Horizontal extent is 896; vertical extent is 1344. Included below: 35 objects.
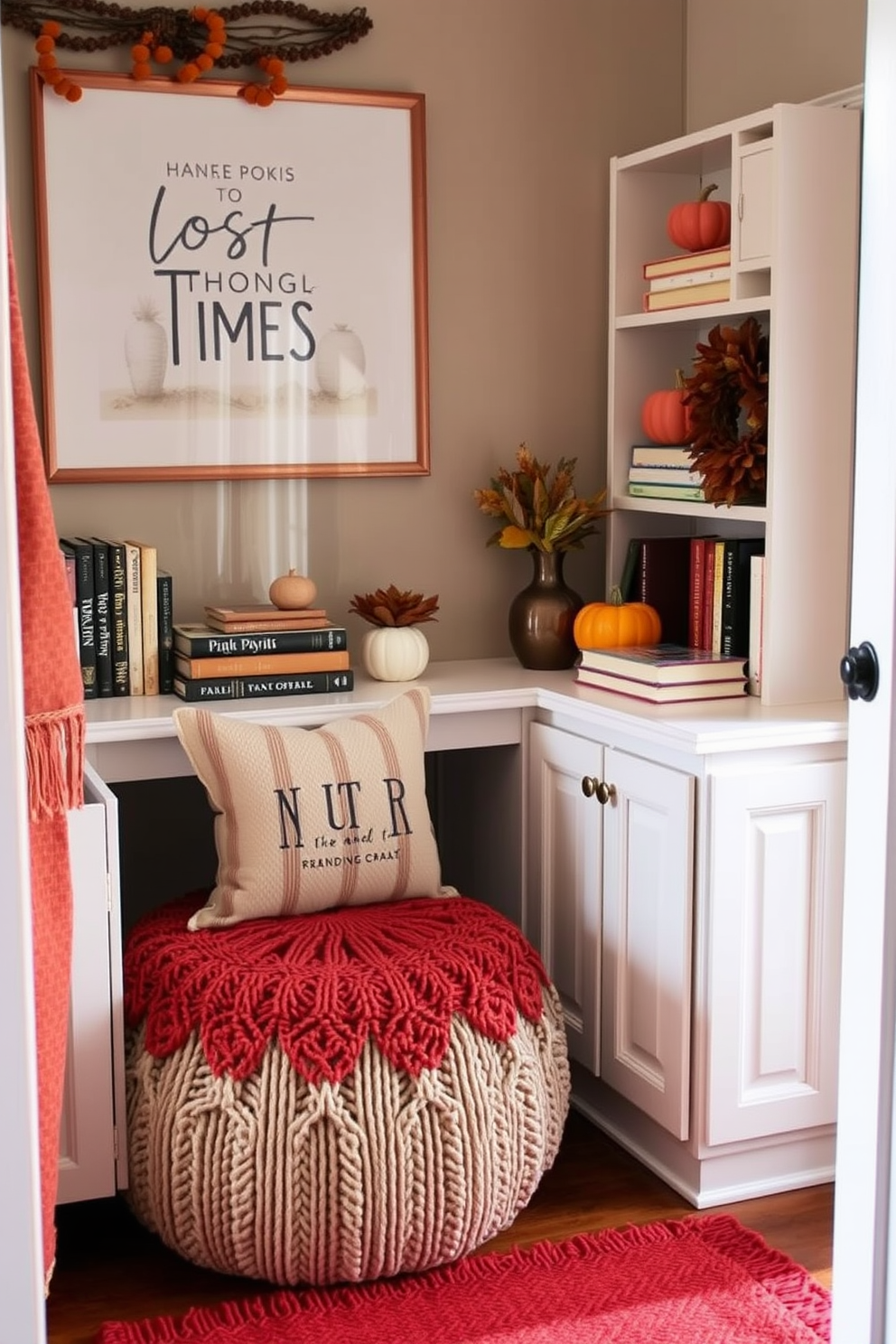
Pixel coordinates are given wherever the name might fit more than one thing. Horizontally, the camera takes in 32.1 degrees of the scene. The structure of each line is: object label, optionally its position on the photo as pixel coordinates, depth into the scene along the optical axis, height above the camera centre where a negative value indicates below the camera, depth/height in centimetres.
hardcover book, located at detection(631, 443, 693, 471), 296 +1
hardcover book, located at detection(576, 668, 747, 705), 264 -39
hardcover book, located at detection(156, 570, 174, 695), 286 -31
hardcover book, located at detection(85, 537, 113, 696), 276 -26
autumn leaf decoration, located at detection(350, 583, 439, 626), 298 -28
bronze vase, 308 -31
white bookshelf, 259 +19
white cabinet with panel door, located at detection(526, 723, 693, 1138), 249 -76
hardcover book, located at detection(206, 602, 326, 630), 284 -28
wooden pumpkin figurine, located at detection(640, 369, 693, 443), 298 +8
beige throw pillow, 249 -57
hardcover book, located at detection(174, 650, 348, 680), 279 -36
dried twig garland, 280 +79
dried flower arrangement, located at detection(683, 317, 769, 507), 266 +8
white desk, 242 -74
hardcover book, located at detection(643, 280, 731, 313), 280 +30
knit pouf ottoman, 219 -91
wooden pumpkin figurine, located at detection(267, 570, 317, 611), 292 -24
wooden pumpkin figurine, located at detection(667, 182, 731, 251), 286 +43
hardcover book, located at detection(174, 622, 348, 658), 279 -32
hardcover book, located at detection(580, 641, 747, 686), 265 -35
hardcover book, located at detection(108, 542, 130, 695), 279 -27
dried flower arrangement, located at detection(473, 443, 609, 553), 306 -9
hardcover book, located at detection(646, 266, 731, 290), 280 +33
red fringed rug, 216 -120
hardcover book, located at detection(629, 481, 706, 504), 293 -6
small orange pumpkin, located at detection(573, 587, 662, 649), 292 -31
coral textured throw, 154 -22
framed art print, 286 +34
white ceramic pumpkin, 295 -36
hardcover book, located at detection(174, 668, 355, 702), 279 -40
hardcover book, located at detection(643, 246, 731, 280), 279 +36
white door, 177 -44
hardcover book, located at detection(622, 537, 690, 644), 305 -23
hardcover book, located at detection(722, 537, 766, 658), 281 -24
